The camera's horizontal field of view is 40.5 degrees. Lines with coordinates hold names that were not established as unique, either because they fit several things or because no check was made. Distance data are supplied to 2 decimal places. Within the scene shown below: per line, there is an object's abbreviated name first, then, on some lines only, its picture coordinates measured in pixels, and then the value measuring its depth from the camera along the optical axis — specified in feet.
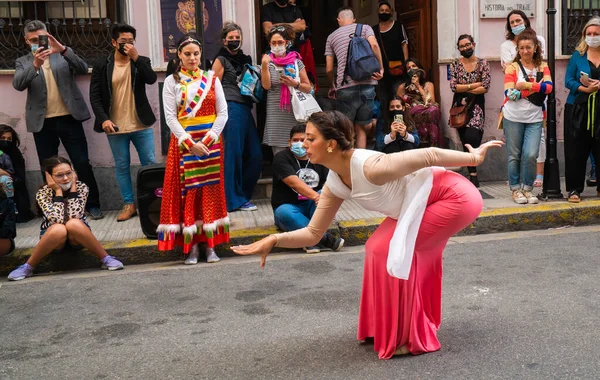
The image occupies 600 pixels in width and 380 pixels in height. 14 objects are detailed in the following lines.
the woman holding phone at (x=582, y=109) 27.81
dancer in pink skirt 14.30
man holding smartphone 27.94
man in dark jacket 27.55
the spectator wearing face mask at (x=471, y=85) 30.71
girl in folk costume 23.08
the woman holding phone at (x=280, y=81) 27.71
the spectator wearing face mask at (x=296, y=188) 24.73
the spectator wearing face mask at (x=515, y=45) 29.84
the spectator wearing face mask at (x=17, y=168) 28.14
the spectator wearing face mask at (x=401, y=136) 29.07
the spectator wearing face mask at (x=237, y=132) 27.63
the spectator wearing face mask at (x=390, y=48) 33.42
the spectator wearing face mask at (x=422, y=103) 31.68
